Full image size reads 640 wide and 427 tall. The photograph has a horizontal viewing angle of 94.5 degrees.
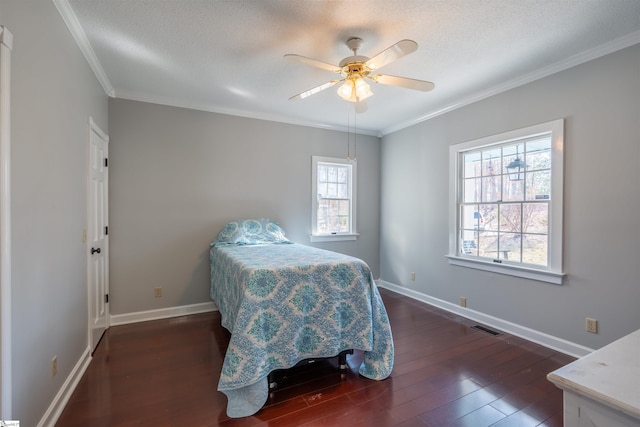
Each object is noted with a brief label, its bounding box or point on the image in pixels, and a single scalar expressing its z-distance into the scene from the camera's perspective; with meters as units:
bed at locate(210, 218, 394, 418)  1.82
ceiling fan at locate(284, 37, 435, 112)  1.94
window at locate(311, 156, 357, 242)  4.35
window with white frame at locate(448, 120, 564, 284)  2.70
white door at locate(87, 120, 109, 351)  2.57
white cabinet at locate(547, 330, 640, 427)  0.66
